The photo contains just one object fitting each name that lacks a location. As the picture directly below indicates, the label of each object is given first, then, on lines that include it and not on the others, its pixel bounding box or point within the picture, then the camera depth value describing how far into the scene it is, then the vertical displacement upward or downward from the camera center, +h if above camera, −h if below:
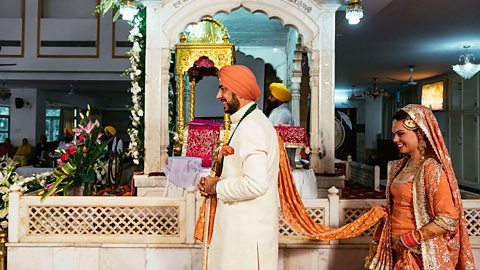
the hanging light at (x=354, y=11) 5.39 +1.59
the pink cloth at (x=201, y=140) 5.78 +0.05
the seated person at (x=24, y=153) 13.16 -0.33
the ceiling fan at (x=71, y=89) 15.34 +1.84
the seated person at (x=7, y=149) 13.89 -0.23
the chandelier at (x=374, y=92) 15.30 +1.86
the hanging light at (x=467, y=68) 10.23 +1.78
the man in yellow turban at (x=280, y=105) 5.91 +0.54
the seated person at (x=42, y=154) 11.75 -0.36
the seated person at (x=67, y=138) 9.28 +0.08
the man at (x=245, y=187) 2.26 -0.21
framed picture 14.64 +1.75
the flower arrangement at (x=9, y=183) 4.14 -0.41
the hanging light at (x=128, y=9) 5.43 +1.61
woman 2.44 -0.31
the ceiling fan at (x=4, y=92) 14.53 +1.57
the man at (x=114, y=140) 7.23 +0.04
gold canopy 6.56 +1.34
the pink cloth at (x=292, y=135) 5.34 +0.12
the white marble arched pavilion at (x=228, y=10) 5.52 +1.15
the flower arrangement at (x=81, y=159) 4.37 -0.17
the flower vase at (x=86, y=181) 4.53 -0.39
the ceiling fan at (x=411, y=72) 13.35 +2.32
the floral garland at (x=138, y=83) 5.71 +0.77
